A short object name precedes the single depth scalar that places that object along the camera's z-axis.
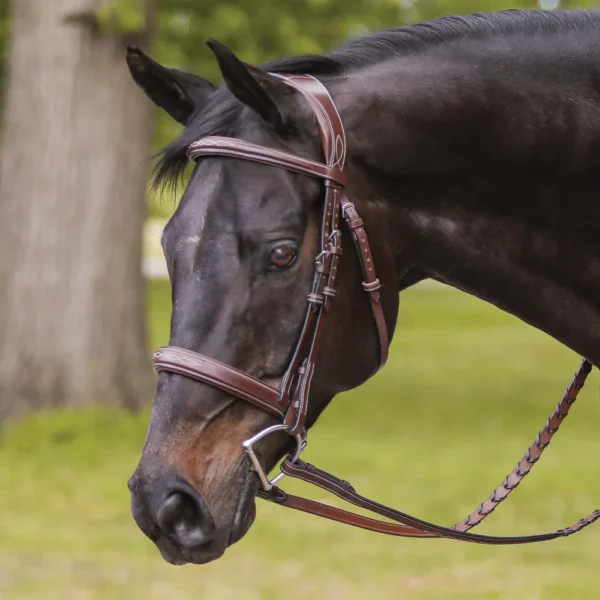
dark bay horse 4.77
